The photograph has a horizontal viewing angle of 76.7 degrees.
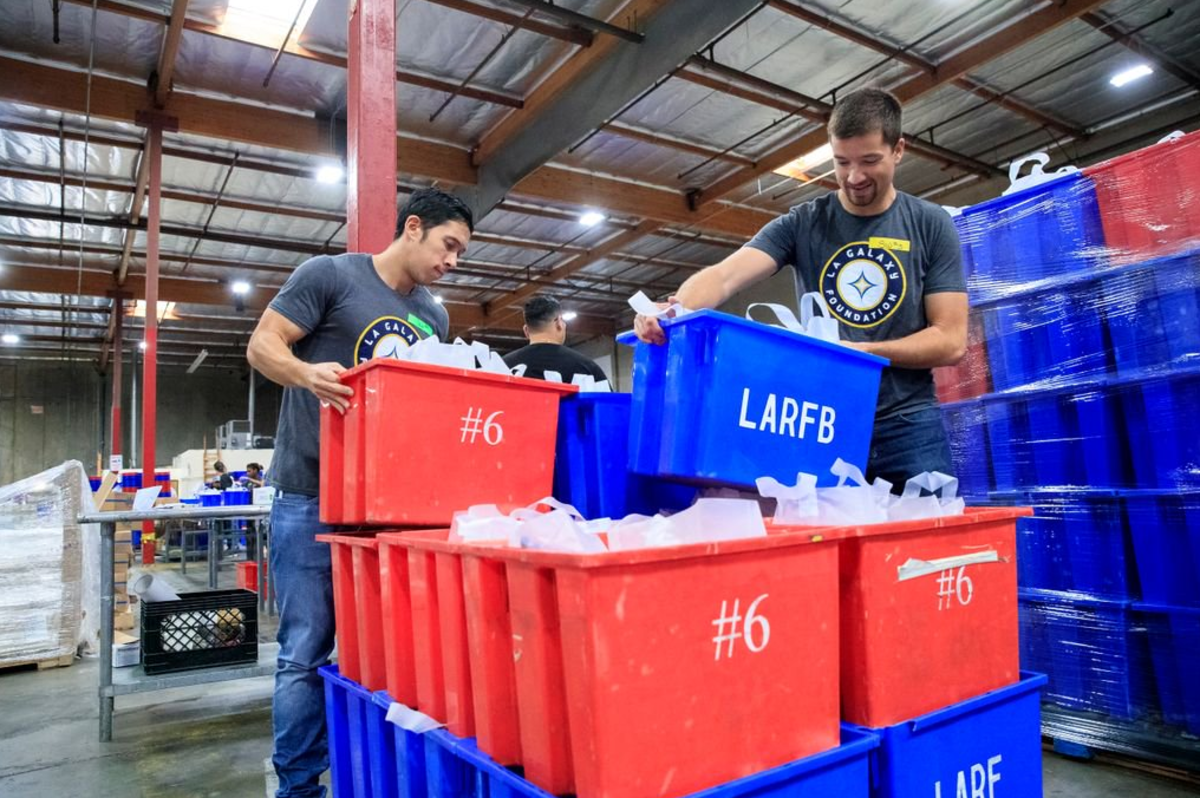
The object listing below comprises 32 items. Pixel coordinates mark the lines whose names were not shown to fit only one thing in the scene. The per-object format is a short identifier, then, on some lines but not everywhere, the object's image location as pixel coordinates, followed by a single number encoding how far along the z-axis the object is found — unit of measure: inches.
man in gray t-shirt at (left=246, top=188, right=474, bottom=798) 77.4
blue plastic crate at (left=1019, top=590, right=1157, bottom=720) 110.1
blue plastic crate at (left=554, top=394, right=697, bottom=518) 72.3
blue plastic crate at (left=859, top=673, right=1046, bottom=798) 44.5
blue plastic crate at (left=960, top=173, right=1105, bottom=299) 116.8
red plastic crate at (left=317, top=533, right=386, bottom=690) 59.4
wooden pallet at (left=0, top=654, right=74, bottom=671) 190.5
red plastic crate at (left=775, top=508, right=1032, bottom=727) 45.3
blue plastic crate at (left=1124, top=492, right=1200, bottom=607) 105.2
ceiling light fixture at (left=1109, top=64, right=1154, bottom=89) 264.8
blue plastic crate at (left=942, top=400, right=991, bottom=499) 130.0
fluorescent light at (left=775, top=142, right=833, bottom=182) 310.3
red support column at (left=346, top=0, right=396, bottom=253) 111.3
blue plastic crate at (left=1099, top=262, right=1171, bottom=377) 109.4
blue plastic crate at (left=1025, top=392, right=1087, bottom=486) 118.1
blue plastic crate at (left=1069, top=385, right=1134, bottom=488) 113.8
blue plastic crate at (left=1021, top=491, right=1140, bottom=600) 112.7
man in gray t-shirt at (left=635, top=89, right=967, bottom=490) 71.5
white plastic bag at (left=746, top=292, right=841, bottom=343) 60.9
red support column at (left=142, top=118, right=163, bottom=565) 272.5
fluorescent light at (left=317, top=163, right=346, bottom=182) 286.7
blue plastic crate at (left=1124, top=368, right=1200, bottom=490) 105.4
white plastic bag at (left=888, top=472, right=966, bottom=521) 50.6
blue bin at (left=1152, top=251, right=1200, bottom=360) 105.0
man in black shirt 138.3
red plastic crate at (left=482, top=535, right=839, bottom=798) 34.7
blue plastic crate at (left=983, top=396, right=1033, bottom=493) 123.9
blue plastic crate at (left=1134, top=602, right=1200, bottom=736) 104.3
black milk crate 143.7
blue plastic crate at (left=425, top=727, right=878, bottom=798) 38.4
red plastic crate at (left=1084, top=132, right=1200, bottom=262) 106.1
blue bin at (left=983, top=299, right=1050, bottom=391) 122.0
